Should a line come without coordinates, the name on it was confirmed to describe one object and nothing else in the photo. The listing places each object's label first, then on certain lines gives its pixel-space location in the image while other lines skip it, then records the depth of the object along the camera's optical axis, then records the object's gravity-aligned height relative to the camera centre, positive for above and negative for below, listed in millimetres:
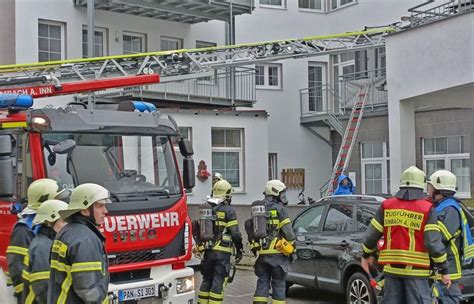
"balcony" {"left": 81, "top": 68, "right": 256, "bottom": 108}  20531 +2198
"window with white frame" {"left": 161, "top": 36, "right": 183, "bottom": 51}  23234 +3981
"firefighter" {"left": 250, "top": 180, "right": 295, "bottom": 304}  8961 -1015
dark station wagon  9508 -1226
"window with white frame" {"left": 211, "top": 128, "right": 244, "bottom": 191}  21469 +298
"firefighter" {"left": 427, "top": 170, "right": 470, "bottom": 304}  7387 -630
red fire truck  7645 -119
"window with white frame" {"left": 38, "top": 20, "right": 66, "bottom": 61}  20359 +3598
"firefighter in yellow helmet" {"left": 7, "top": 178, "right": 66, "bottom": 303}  6070 -575
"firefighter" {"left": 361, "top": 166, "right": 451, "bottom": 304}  6828 -799
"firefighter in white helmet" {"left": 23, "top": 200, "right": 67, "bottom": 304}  5637 -669
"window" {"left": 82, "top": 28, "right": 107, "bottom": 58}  21594 +3737
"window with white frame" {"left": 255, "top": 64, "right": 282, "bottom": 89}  25528 +3142
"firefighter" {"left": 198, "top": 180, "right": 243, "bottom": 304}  9055 -1031
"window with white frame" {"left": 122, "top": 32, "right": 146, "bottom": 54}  22297 +3857
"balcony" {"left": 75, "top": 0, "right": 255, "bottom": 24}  20953 +4782
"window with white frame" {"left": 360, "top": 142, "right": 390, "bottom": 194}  22859 -160
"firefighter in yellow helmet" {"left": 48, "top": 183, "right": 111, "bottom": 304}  4908 -617
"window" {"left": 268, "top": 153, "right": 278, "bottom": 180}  25406 -62
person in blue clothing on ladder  17484 -584
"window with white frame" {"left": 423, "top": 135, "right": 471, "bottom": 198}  20156 +122
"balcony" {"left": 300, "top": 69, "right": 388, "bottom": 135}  22688 +2185
